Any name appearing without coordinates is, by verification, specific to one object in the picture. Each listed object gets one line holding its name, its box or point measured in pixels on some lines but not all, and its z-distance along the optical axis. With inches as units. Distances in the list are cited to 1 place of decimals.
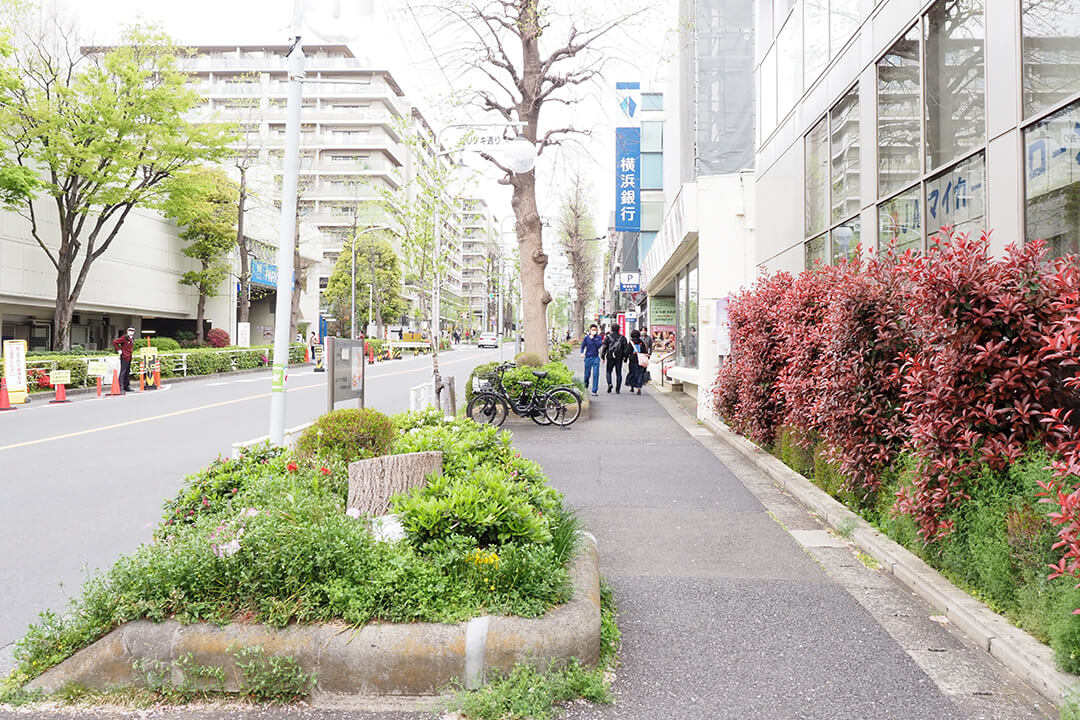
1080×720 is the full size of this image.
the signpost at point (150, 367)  975.0
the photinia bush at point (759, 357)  394.9
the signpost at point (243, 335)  1520.7
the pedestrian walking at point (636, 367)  929.5
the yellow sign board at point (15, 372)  741.9
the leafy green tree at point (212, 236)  1515.7
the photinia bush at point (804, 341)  300.7
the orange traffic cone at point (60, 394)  772.0
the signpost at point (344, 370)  354.0
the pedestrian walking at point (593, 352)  875.4
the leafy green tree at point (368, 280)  2546.8
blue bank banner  1342.3
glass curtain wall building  229.8
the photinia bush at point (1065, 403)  127.5
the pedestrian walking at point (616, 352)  925.2
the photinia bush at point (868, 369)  241.0
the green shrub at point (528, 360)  725.3
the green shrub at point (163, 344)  1300.4
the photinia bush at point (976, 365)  168.9
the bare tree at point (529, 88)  687.7
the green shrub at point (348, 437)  243.1
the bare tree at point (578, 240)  1999.1
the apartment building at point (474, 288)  4810.5
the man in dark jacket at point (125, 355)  876.0
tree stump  198.8
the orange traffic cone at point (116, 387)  856.3
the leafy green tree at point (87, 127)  971.9
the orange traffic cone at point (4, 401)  698.2
